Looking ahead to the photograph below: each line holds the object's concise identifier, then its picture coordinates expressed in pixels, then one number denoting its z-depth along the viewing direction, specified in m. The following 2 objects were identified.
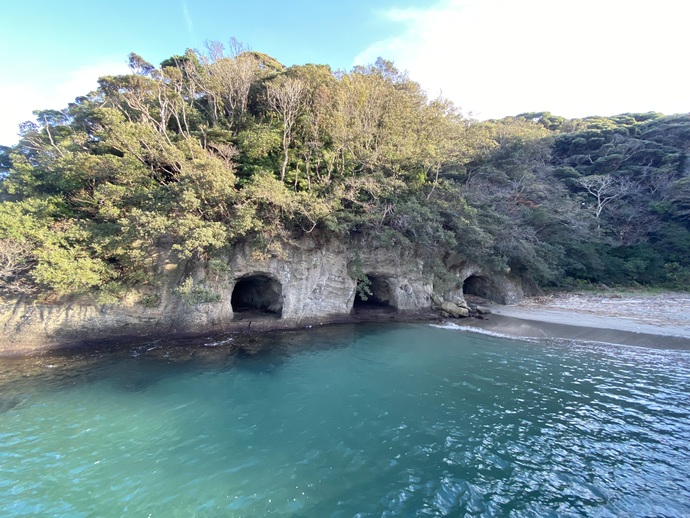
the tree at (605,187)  23.25
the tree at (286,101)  15.11
